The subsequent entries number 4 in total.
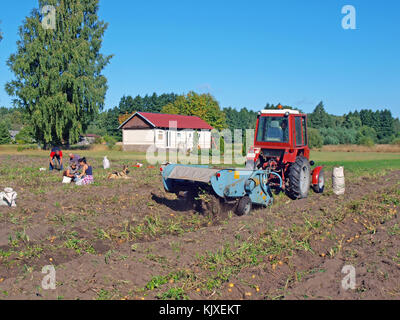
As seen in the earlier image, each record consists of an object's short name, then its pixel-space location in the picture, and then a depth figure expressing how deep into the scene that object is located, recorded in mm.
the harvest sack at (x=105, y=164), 19375
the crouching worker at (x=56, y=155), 17906
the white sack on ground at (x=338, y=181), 11994
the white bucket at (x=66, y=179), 13492
